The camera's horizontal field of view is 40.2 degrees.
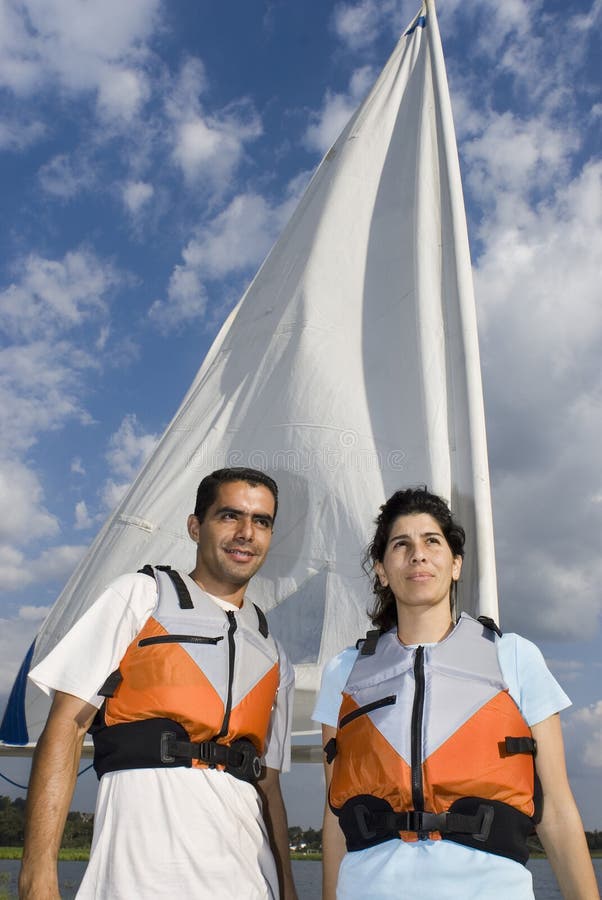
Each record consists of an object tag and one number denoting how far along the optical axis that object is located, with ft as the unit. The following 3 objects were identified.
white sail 16.76
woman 7.97
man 8.47
